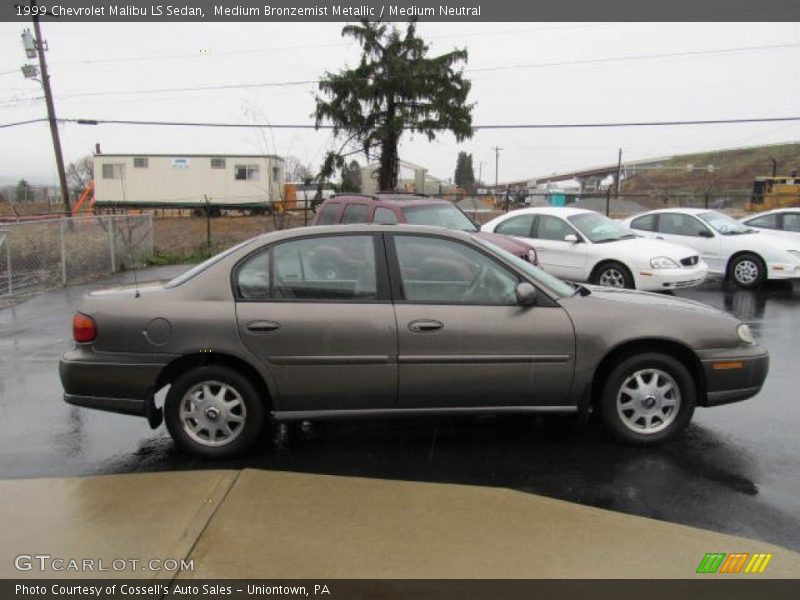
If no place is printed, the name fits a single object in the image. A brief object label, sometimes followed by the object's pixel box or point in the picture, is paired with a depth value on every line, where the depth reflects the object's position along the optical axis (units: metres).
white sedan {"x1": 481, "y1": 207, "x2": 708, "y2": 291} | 10.48
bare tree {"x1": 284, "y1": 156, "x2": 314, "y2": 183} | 57.03
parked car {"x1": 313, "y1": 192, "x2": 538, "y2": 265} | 10.05
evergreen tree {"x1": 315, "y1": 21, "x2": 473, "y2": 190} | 25.81
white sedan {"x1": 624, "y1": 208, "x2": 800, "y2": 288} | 11.66
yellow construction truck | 32.78
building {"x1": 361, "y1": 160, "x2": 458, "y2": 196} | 28.88
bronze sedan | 4.29
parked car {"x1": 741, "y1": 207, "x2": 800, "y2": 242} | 13.18
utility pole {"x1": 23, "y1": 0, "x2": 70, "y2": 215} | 26.11
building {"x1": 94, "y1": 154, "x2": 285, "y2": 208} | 36.41
